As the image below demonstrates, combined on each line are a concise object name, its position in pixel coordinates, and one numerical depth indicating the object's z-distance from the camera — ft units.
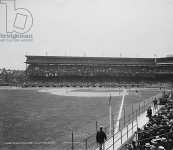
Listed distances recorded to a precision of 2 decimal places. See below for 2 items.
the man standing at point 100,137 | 38.61
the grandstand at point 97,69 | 255.29
